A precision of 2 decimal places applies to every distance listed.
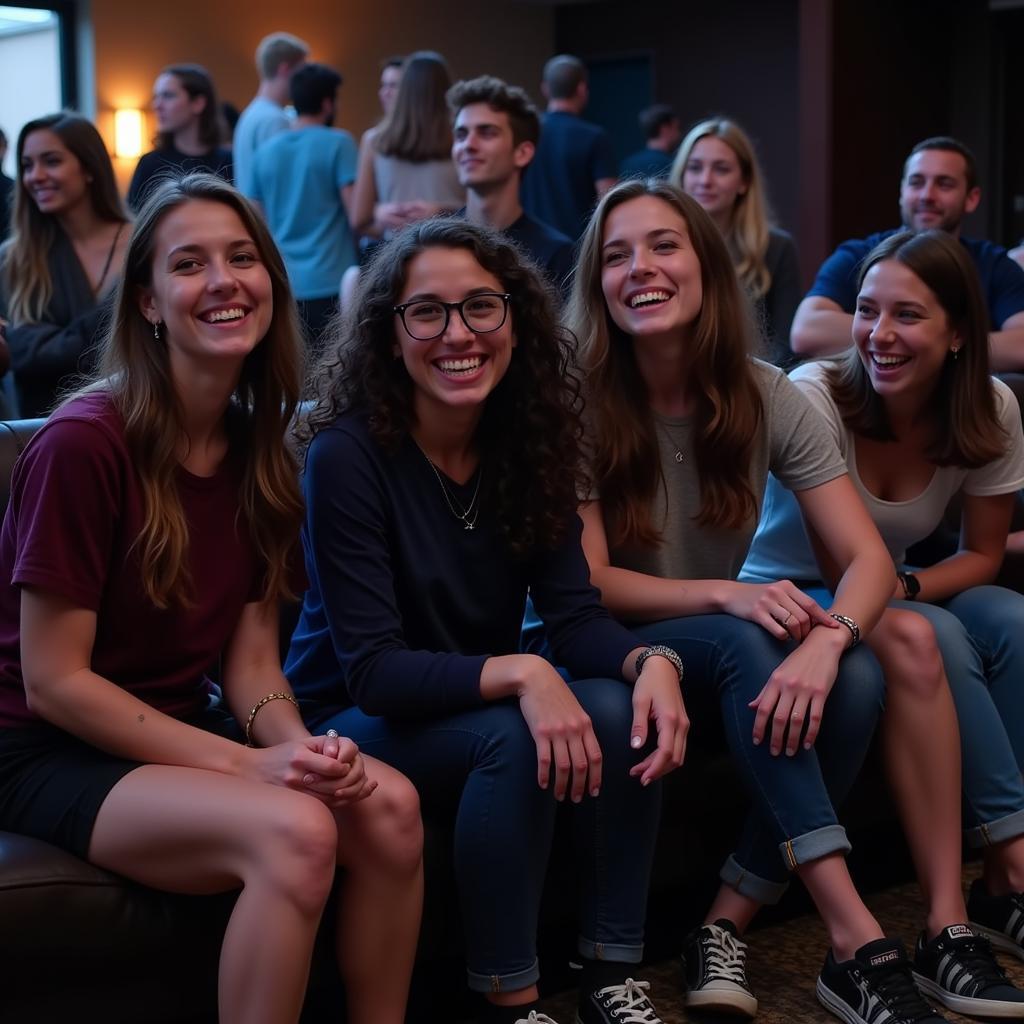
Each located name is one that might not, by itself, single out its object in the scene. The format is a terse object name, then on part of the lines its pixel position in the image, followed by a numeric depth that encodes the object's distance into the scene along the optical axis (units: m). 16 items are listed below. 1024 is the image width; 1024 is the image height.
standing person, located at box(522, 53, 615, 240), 5.55
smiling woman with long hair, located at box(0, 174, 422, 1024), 1.78
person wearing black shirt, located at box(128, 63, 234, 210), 5.05
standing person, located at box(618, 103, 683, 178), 8.38
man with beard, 3.72
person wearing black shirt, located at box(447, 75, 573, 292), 4.00
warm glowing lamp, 8.29
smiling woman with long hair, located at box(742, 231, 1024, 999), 2.54
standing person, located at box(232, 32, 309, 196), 5.57
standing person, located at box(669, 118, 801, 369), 4.21
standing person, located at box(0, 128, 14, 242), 4.62
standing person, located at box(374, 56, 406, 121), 6.52
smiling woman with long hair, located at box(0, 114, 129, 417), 3.49
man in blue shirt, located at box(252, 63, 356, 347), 5.13
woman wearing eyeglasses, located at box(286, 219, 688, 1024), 1.97
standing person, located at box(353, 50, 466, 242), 4.59
